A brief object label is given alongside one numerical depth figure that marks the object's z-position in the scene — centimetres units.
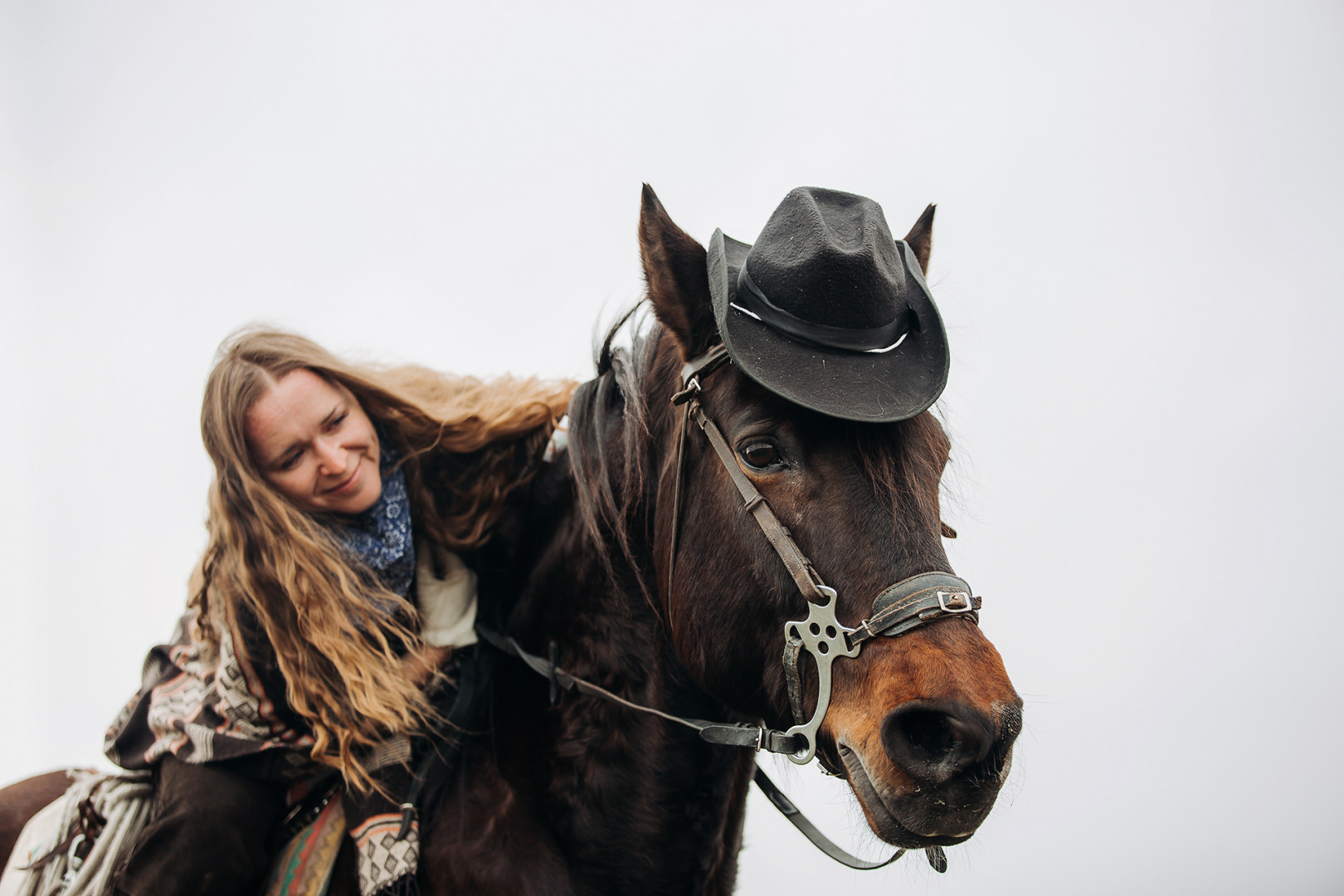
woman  153
